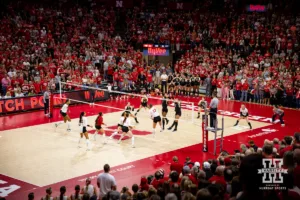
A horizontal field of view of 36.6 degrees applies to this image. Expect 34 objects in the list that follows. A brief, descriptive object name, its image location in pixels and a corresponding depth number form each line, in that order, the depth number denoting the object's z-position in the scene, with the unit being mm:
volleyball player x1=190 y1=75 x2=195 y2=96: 34250
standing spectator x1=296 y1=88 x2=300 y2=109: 29906
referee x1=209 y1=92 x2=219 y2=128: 23359
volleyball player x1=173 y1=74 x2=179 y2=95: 34781
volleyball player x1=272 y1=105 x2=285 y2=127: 25062
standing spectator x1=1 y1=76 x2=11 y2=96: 29953
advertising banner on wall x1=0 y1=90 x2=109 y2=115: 27828
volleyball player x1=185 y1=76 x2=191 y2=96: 34312
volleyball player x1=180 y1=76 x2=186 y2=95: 34469
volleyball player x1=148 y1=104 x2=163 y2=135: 22792
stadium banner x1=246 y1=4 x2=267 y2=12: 42906
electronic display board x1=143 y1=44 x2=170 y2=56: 38844
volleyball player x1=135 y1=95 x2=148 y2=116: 26094
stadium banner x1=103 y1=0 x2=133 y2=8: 46125
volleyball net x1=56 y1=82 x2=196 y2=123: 28844
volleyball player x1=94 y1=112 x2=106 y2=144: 20903
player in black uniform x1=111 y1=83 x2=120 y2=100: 33250
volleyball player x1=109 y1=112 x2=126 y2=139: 21002
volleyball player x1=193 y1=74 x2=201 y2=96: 34281
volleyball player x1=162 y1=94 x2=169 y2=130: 24138
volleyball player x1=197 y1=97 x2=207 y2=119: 24812
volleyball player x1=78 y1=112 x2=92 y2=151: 20359
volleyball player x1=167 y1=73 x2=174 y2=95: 35569
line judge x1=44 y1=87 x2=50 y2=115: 27216
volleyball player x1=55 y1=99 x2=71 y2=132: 23088
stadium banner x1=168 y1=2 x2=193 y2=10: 46375
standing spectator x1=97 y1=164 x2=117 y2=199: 12633
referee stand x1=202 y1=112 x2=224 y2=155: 19812
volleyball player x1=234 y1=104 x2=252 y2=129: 24359
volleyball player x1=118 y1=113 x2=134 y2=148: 20567
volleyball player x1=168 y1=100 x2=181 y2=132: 23375
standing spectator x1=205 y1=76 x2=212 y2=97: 34062
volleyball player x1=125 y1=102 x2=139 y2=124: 23455
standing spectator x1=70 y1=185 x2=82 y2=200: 12135
